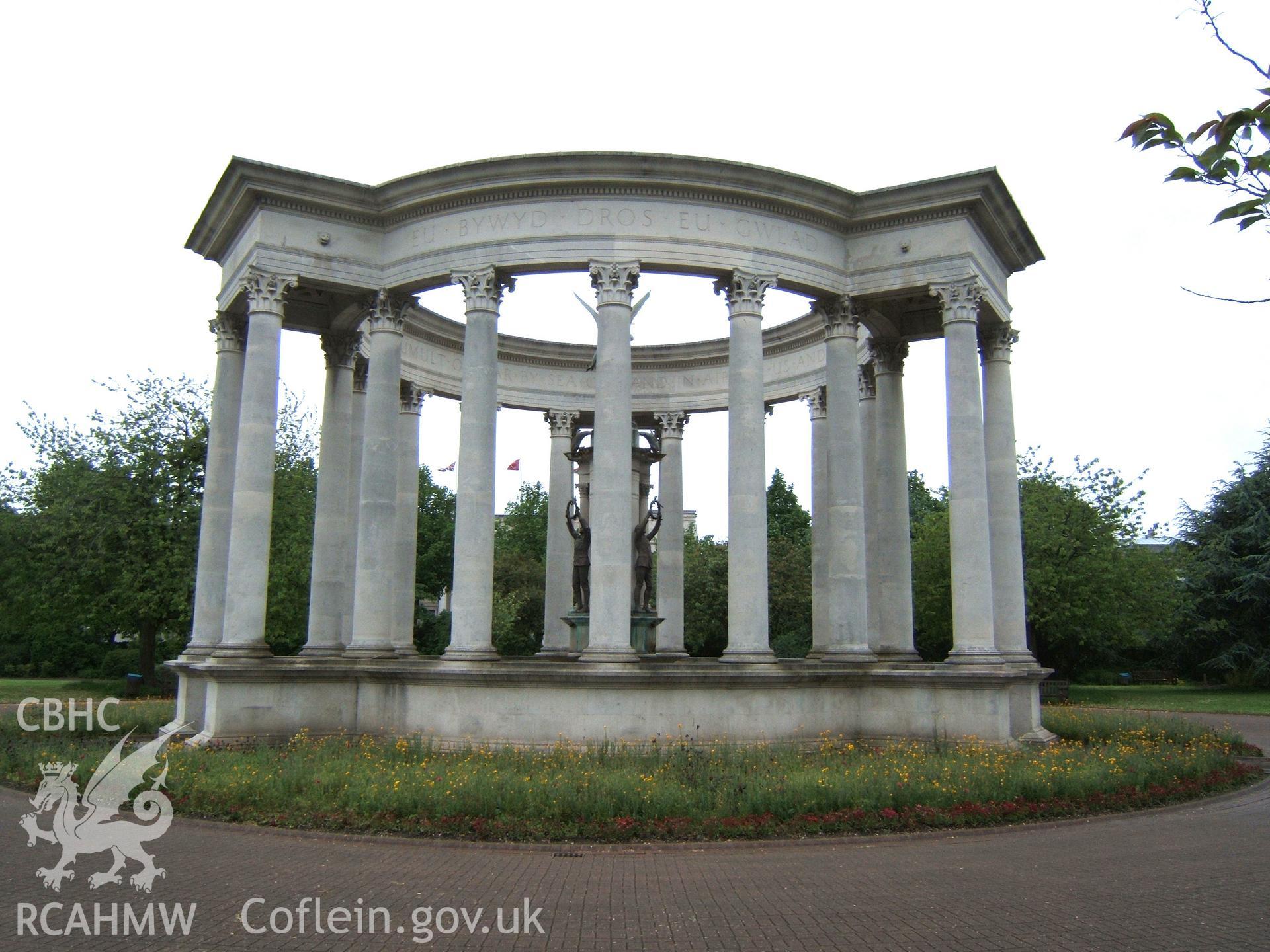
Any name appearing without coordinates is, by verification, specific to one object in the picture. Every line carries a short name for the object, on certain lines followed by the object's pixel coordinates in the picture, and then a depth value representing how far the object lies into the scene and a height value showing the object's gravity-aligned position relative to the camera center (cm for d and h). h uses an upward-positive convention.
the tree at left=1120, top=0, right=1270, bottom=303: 774 +380
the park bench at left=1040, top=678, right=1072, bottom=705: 7331 -400
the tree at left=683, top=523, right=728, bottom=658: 9631 +266
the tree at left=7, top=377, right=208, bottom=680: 6512 +673
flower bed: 2225 -361
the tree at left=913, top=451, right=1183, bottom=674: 7588 +454
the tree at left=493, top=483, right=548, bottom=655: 9350 +431
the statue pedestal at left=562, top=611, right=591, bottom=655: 4278 +8
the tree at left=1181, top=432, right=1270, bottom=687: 8294 +439
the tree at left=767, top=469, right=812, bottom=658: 9444 +423
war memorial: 3309 +636
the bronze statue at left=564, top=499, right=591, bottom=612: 4447 +248
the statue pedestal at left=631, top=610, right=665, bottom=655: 4209 +14
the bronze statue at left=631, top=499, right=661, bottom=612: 4397 +294
